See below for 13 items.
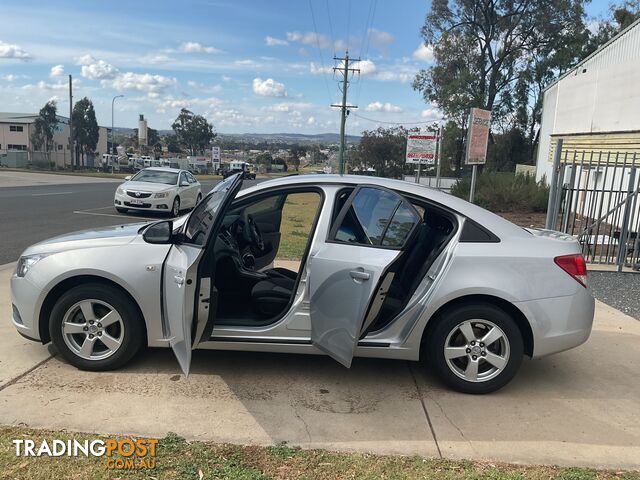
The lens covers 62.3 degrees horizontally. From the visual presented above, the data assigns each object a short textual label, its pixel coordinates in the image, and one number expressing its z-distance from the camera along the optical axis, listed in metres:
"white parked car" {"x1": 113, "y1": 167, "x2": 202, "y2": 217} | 15.29
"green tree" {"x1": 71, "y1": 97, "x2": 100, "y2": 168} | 71.75
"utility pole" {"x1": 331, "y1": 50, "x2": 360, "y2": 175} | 44.72
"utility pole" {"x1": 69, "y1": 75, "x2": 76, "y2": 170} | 52.78
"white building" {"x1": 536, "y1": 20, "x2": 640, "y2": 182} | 15.70
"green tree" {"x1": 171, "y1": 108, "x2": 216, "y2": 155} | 104.38
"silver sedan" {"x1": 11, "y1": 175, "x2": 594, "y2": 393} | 3.79
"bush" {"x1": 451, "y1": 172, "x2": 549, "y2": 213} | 19.36
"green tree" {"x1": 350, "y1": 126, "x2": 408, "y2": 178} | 70.06
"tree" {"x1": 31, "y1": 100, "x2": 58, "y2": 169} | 66.19
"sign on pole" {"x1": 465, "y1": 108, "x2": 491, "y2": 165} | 10.98
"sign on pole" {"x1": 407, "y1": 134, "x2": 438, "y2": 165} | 23.36
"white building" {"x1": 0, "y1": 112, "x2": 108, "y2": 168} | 59.69
